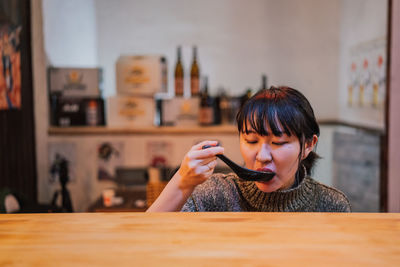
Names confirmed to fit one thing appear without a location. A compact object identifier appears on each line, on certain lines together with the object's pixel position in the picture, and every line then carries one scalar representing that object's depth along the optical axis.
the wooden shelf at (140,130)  3.21
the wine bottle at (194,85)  3.52
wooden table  0.50
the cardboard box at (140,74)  3.23
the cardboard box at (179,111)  3.29
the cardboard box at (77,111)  3.30
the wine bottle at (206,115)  3.23
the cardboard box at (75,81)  3.31
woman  1.01
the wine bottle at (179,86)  3.53
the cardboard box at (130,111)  3.28
